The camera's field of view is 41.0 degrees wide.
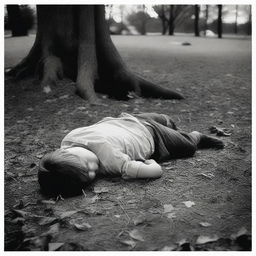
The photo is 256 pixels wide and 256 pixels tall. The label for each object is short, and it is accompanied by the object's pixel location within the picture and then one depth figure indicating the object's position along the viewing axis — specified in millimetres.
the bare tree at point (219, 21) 27673
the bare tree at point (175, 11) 44625
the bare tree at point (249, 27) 40312
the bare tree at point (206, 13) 42834
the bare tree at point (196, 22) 31631
